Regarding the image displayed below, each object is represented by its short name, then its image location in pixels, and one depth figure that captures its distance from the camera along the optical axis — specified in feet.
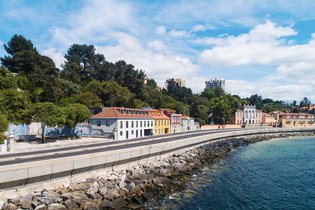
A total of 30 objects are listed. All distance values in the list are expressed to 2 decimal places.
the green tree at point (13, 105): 113.22
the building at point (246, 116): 322.55
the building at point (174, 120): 206.16
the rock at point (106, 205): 57.40
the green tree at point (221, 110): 295.90
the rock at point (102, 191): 61.85
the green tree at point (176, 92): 355.82
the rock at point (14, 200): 50.83
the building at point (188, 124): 225.43
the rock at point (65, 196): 55.80
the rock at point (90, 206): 55.13
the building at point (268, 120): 356.75
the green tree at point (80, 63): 233.47
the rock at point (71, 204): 53.87
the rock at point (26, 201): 50.60
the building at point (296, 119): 355.58
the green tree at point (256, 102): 476.28
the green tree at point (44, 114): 107.90
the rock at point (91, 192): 59.67
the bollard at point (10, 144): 88.19
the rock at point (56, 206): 52.25
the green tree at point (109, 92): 202.40
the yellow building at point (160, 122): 181.62
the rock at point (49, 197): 52.83
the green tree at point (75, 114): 122.38
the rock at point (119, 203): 58.76
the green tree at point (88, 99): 173.29
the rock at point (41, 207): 50.87
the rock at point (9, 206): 48.64
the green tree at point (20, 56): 182.22
